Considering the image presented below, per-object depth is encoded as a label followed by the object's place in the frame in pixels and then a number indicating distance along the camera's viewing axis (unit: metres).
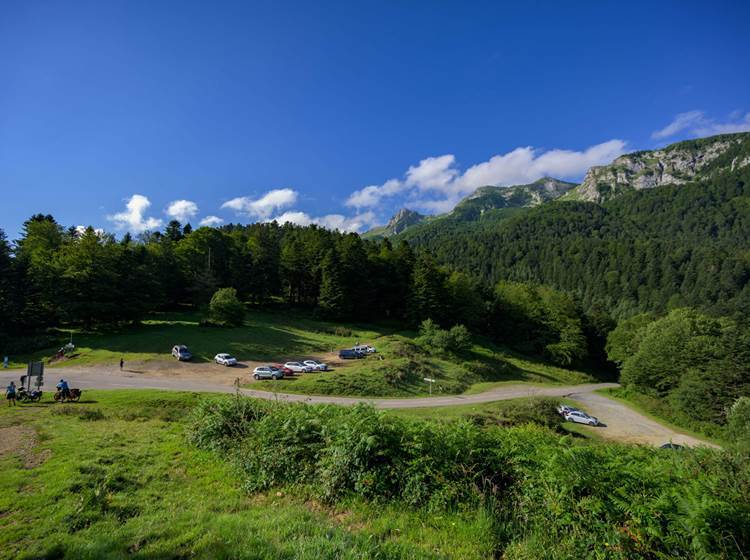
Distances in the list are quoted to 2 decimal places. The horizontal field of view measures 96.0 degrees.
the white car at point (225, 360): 36.94
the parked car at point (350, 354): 42.48
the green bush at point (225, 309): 49.38
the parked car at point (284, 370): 34.66
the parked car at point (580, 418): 32.66
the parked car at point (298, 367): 36.56
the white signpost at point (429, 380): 37.88
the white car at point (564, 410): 33.53
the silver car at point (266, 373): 33.12
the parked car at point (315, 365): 37.02
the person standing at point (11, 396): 19.36
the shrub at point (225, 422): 9.62
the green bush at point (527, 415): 24.08
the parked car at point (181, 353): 36.75
